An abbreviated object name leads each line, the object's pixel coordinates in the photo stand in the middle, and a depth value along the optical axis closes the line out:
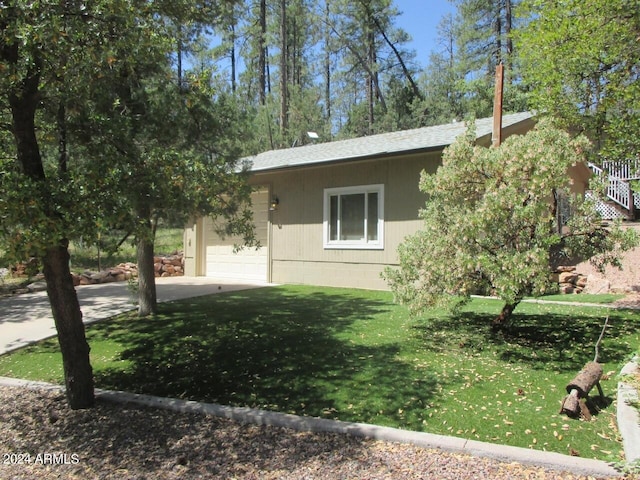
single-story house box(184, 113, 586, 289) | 10.49
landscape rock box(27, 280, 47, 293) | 11.52
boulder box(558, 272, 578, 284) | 10.82
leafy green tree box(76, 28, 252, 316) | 4.26
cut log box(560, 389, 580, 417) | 3.88
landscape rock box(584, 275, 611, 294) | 10.25
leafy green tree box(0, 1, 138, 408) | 3.47
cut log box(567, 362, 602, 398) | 4.00
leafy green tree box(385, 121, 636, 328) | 5.03
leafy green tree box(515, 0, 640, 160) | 7.87
